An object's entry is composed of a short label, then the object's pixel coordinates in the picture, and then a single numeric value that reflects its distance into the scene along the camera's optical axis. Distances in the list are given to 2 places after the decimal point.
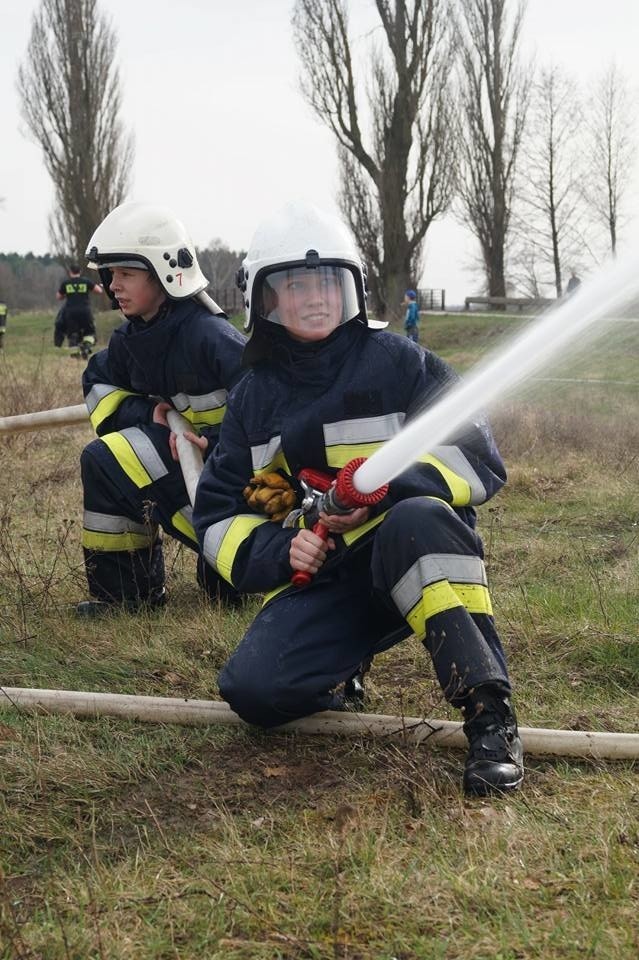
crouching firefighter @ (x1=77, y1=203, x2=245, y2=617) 4.58
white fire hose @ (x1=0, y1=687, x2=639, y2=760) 2.95
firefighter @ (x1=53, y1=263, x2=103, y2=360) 19.94
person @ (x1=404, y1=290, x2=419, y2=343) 23.64
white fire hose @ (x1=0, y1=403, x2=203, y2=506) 4.47
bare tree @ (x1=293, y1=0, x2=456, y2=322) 27.12
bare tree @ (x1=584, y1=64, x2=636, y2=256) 34.84
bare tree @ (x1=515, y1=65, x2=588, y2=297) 35.88
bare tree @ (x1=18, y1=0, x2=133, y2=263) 30.45
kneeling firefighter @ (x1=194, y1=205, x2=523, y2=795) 2.89
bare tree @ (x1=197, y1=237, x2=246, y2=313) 76.88
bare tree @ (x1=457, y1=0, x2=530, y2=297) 30.03
